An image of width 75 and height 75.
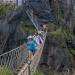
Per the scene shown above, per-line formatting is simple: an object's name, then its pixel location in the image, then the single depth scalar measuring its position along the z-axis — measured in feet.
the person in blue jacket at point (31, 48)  30.76
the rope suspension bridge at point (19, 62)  27.24
